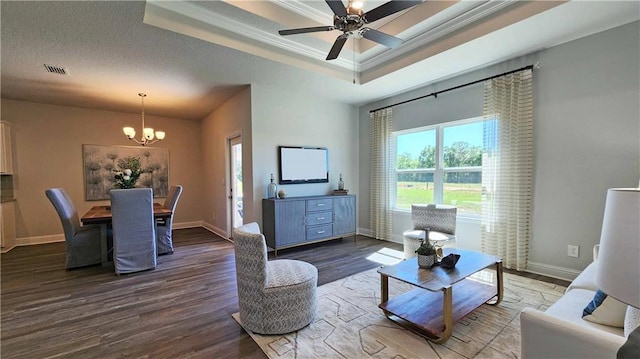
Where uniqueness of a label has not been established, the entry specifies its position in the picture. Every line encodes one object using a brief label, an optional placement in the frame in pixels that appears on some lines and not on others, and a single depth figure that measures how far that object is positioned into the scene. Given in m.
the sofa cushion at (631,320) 1.09
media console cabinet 4.14
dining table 3.59
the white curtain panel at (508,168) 3.30
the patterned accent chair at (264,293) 2.06
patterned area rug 1.87
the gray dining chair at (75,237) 3.58
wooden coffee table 1.96
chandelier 4.61
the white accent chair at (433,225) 3.46
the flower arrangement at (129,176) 4.21
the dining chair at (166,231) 4.29
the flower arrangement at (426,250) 2.33
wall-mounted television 4.57
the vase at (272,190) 4.39
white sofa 1.01
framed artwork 5.62
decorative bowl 2.29
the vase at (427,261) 2.31
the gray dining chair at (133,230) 3.38
